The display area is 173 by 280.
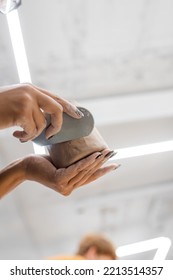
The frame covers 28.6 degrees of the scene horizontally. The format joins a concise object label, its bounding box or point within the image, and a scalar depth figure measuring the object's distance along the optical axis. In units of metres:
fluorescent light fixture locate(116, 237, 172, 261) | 5.02
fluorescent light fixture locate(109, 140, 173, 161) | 3.01
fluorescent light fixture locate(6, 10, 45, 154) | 1.63
